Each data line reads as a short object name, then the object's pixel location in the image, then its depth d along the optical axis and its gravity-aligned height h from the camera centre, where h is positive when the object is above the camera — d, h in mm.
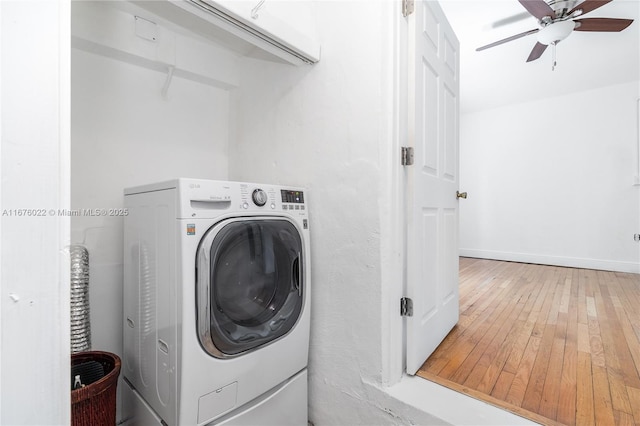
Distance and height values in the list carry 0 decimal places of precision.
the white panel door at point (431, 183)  1338 +151
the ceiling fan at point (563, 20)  2019 +1430
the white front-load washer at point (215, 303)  1005 -365
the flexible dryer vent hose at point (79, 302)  1228 -382
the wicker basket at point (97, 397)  1027 -680
